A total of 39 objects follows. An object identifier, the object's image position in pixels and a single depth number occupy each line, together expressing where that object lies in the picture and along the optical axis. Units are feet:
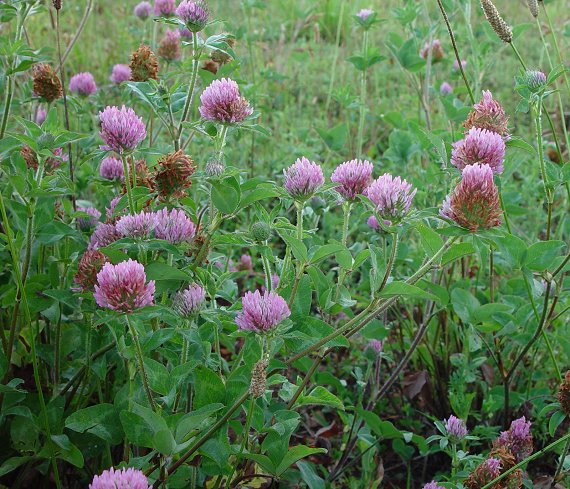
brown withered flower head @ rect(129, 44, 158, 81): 2.94
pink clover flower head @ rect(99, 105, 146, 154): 2.49
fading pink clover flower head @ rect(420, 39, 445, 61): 4.27
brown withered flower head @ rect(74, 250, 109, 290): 2.47
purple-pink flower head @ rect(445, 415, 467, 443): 2.74
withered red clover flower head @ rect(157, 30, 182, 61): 3.54
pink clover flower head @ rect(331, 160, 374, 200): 2.58
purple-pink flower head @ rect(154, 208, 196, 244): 2.48
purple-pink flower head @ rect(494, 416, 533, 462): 2.72
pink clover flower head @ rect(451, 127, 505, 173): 2.48
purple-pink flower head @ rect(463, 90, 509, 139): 2.60
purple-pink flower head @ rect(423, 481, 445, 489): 2.58
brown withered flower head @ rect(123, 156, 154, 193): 2.70
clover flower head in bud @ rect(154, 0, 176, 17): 3.38
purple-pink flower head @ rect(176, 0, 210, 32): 2.73
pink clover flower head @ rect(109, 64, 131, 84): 3.63
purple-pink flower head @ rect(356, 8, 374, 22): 3.63
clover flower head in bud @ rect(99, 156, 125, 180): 2.77
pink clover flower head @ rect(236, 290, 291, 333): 2.33
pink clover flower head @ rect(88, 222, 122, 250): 2.60
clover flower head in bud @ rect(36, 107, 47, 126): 3.49
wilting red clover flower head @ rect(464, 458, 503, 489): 2.54
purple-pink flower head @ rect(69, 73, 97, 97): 3.49
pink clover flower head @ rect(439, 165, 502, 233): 2.35
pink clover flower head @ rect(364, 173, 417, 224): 2.39
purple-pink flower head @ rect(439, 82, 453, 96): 4.42
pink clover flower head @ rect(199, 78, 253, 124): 2.54
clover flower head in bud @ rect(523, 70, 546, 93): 2.68
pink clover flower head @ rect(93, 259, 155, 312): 2.28
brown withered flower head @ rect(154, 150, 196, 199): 2.49
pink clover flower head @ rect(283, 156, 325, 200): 2.48
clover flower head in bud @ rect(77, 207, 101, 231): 2.80
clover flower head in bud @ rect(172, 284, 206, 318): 2.45
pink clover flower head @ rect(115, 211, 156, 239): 2.44
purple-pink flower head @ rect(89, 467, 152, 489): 2.14
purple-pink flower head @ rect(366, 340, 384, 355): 3.01
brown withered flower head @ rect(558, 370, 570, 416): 2.62
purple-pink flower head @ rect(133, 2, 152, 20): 4.19
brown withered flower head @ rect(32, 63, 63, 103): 3.01
